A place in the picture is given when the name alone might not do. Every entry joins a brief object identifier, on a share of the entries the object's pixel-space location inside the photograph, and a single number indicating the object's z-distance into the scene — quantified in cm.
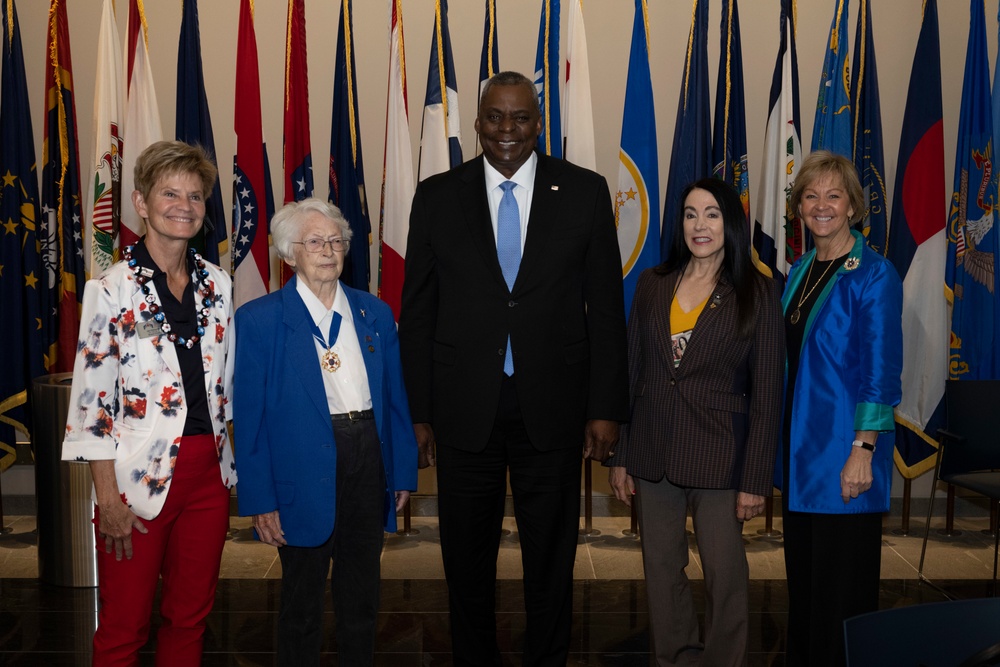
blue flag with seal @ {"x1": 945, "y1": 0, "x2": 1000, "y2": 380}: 443
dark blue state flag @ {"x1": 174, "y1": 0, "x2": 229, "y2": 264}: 451
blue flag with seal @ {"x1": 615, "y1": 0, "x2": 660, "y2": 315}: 450
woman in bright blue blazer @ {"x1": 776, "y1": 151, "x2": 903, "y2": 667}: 262
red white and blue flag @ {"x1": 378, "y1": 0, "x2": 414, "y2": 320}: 451
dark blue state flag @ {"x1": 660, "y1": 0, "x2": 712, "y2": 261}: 455
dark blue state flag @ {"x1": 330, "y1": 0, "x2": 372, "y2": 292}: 464
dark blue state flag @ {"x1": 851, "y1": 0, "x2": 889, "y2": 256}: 461
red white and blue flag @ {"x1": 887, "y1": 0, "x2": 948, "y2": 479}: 455
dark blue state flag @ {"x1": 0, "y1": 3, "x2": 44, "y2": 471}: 458
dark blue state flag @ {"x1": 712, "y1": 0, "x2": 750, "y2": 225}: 459
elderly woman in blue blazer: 246
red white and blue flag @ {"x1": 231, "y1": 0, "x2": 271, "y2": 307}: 444
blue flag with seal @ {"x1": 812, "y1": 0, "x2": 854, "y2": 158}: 452
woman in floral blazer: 227
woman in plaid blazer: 261
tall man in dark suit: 270
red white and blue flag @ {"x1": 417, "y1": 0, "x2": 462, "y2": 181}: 449
